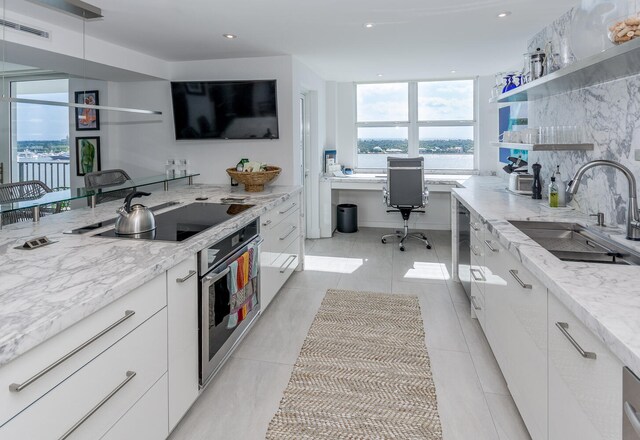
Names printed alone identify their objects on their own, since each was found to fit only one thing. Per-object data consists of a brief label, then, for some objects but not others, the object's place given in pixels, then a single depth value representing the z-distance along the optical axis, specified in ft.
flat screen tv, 13.57
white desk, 18.60
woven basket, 12.16
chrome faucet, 6.00
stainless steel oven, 6.53
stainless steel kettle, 6.49
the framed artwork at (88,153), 15.24
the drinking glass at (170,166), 14.80
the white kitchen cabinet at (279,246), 9.85
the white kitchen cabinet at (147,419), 4.57
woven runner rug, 6.19
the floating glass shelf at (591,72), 5.36
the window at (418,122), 20.12
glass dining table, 7.07
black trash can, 19.92
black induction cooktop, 6.48
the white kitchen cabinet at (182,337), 5.63
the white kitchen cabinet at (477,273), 8.61
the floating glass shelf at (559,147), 8.04
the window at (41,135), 15.85
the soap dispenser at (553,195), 9.09
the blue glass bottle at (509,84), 11.05
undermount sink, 5.86
